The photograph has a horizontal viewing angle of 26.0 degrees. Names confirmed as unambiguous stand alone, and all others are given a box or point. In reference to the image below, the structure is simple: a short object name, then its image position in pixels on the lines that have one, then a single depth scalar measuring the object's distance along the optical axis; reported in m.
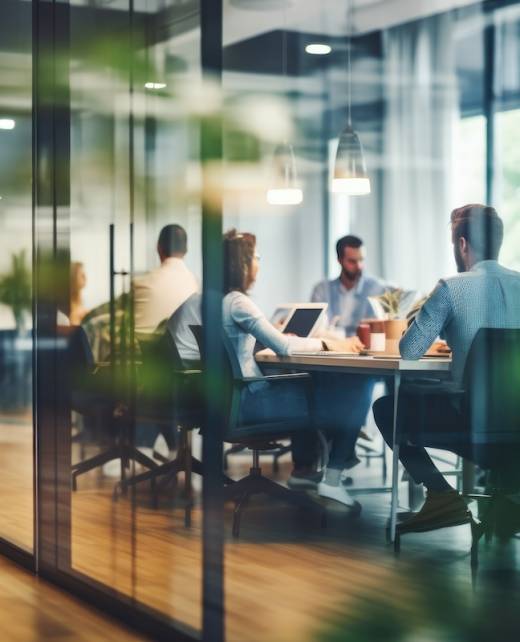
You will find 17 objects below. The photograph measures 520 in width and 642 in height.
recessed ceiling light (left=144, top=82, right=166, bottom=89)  3.40
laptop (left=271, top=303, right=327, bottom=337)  5.82
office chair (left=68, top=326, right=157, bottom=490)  3.75
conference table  3.69
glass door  3.30
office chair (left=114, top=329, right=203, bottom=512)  3.41
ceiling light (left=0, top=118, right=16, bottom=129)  4.96
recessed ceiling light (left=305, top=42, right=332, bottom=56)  9.09
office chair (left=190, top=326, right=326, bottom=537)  3.88
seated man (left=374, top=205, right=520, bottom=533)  2.53
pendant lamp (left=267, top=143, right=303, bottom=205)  6.96
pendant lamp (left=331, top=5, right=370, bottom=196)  6.47
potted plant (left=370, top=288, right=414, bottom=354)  5.08
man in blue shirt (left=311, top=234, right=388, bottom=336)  7.07
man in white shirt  3.31
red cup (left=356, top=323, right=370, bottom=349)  5.37
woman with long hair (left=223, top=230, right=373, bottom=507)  4.60
